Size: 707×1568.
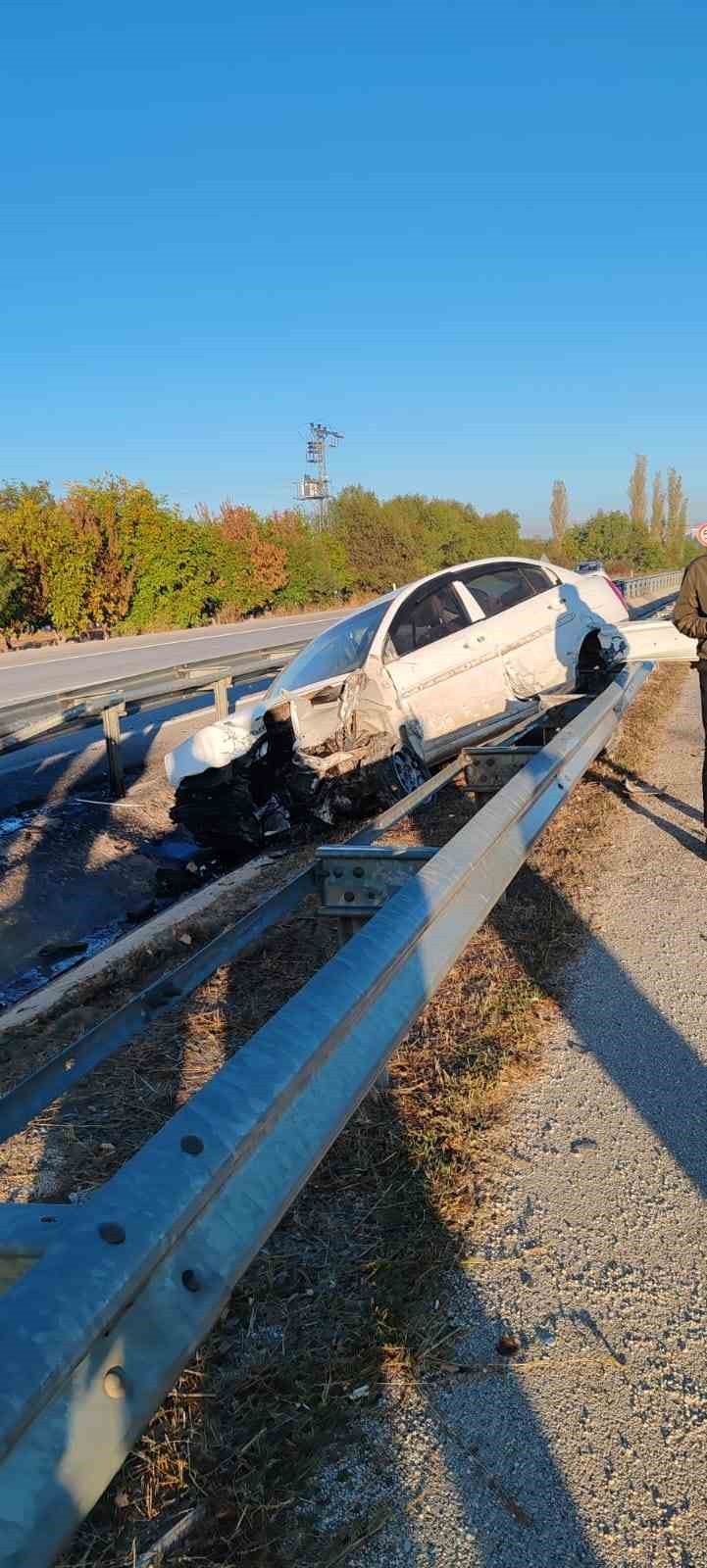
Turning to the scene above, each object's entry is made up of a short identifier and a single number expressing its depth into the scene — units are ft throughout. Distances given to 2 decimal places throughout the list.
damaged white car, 24.94
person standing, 19.33
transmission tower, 296.51
